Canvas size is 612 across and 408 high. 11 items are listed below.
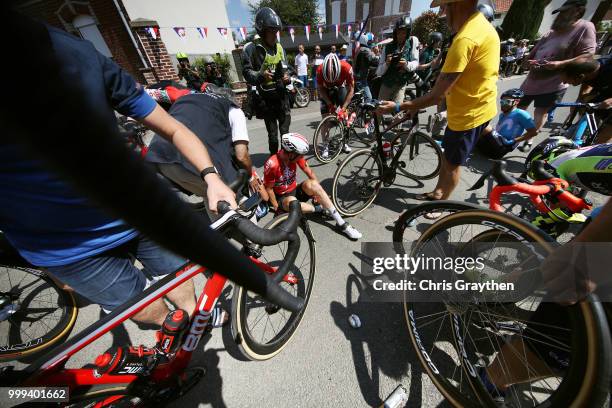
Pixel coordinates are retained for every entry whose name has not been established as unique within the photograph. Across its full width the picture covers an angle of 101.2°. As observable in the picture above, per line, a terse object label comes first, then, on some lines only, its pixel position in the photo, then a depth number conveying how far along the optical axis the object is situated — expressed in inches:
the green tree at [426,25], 1165.0
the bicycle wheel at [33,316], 92.2
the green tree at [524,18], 754.8
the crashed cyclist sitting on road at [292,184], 118.4
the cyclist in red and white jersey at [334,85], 197.5
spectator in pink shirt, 158.0
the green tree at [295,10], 1608.0
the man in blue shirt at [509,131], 172.4
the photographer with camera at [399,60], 197.3
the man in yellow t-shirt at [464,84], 91.7
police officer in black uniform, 165.9
